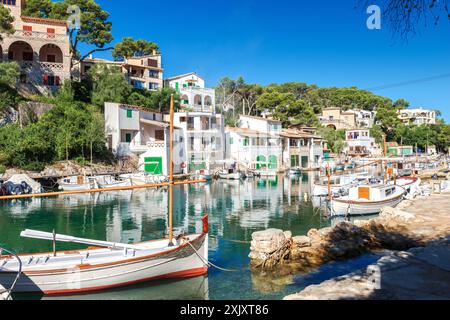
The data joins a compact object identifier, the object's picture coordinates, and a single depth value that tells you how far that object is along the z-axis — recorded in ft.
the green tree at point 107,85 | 156.46
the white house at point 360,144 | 265.95
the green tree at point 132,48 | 216.35
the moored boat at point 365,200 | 77.56
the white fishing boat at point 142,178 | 130.21
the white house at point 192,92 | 216.74
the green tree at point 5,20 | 130.72
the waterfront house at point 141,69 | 186.32
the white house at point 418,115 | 375.78
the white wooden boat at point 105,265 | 36.19
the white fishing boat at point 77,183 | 116.67
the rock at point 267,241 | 44.99
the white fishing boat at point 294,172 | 193.12
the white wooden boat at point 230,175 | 164.67
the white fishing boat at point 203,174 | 156.66
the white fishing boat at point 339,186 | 99.36
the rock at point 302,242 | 48.85
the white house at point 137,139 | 151.53
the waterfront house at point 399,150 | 266.57
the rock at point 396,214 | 55.67
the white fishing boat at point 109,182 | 120.16
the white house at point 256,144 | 195.93
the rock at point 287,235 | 48.35
